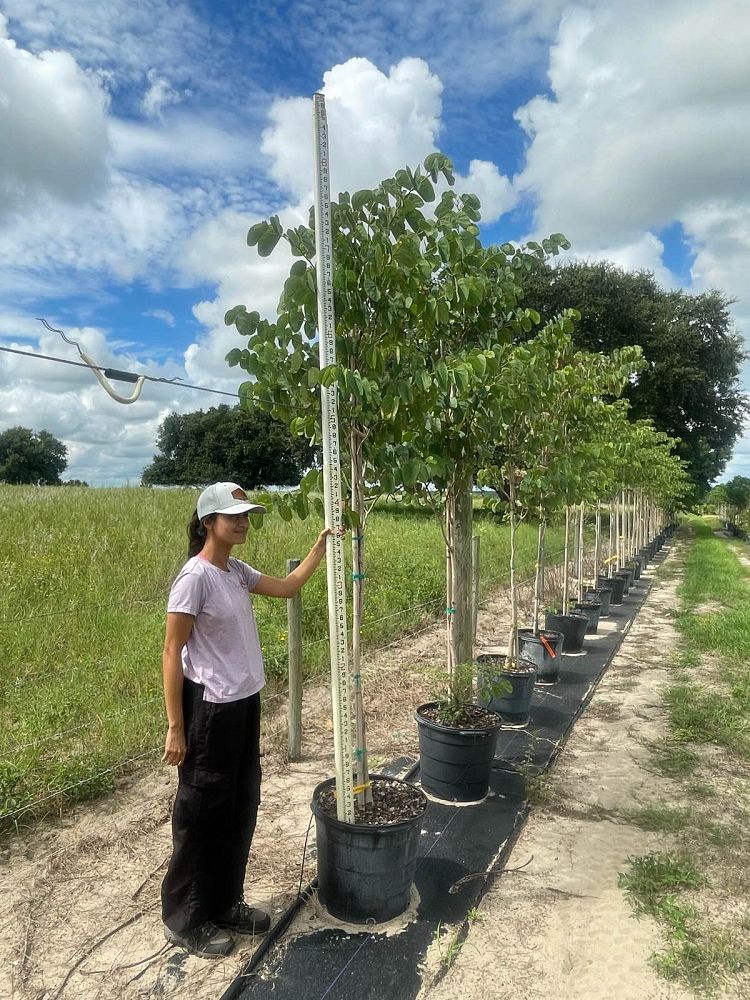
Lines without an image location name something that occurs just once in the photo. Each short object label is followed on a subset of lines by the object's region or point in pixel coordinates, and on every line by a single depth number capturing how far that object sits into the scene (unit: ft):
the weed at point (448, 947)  9.18
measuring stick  9.35
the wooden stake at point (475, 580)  24.48
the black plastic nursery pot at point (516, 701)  18.76
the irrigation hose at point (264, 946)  8.41
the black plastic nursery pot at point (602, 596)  38.34
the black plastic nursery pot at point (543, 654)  23.73
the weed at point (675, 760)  16.24
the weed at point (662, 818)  13.37
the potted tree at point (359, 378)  9.81
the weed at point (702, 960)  8.89
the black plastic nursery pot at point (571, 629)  28.60
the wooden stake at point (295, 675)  15.66
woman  8.82
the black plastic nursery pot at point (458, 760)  13.91
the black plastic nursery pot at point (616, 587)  43.45
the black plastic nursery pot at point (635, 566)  55.74
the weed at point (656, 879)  10.68
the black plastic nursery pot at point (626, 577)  47.39
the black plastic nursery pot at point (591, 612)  33.37
